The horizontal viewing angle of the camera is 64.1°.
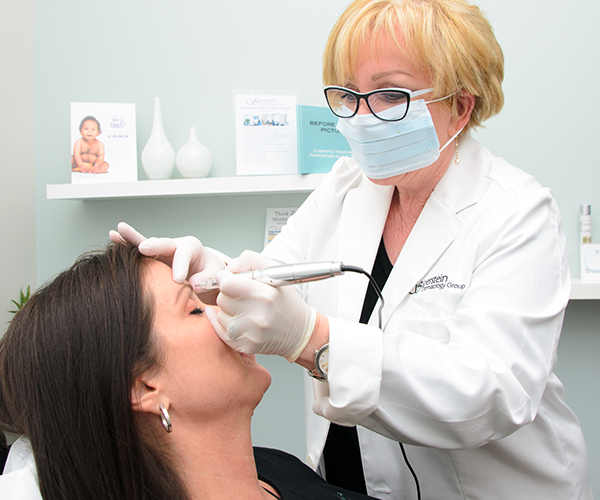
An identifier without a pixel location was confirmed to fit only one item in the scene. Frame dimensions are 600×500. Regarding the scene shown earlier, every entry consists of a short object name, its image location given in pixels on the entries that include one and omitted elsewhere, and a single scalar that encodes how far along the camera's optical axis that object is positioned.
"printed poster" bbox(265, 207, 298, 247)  2.24
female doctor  0.86
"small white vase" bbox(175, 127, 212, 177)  2.04
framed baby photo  2.00
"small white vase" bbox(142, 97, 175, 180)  2.02
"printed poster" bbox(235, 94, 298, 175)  2.08
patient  0.86
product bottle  2.07
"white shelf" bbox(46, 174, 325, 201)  1.96
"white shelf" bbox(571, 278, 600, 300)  1.94
